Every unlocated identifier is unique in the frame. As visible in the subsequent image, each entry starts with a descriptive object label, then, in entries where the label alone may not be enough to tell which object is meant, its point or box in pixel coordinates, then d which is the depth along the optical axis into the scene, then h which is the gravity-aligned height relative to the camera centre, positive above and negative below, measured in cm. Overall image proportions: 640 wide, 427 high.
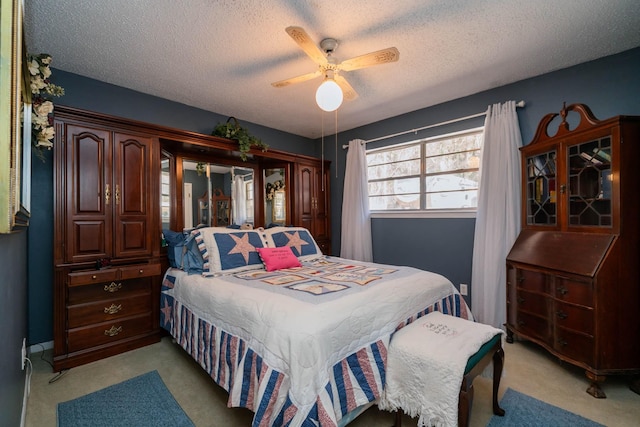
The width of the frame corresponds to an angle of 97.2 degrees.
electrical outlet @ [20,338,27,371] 170 -87
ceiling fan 175 +108
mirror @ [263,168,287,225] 405 +26
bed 133 -64
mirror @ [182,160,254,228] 325 +26
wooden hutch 192 -30
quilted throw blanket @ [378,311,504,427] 136 -80
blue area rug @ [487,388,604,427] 163 -123
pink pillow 260 -41
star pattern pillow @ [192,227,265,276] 245 -32
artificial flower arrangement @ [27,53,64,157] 173 +77
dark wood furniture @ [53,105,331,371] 224 -14
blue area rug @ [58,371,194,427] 165 -120
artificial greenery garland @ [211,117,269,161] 331 +97
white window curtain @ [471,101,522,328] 284 +1
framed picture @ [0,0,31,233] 69 +29
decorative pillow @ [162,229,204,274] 254 -34
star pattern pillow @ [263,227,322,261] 304 -29
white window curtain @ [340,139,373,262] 405 +9
